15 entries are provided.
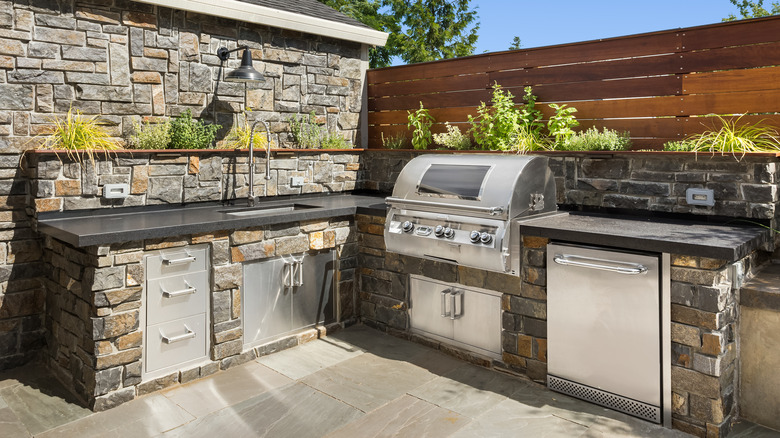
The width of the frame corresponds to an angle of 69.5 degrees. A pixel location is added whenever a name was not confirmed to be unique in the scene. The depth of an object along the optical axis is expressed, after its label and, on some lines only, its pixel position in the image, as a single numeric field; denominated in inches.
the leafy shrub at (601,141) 153.9
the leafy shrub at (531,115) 175.2
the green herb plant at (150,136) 162.2
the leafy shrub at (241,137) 185.5
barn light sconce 173.9
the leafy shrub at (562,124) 165.6
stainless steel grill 136.3
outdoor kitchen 119.7
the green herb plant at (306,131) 203.6
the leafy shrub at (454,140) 192.1
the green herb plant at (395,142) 214.2
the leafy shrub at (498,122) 175.3
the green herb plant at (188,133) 167.5
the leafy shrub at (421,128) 205.8
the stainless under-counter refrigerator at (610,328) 118.0
